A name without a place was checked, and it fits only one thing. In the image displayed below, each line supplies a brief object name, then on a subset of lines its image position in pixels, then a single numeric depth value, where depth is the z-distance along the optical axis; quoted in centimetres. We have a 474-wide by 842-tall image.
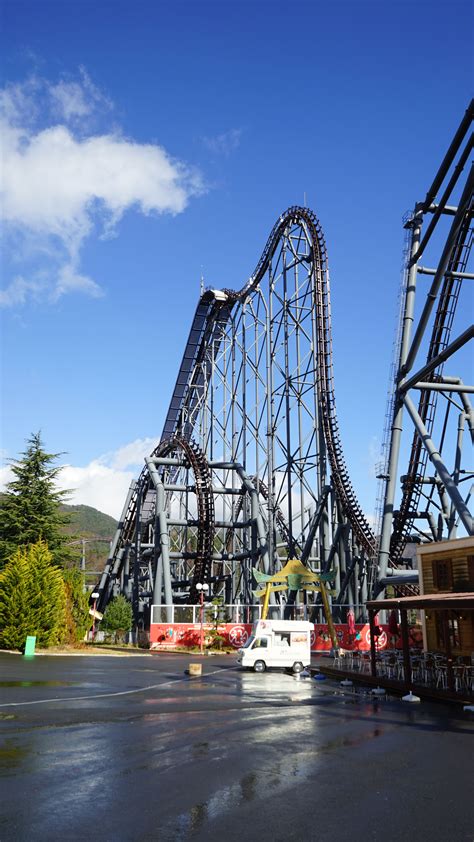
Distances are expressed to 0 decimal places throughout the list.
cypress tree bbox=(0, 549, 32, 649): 3300
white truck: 2509
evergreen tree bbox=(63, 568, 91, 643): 3634
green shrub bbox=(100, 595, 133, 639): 4009
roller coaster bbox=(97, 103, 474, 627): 2730
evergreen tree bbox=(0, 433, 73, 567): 4456
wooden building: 2070
